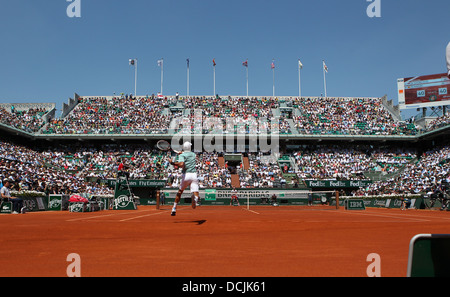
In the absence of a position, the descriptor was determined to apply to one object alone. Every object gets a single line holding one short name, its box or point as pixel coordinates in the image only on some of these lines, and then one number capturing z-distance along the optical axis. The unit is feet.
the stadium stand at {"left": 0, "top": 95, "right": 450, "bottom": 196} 136.26
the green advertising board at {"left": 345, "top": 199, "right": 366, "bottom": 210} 79.77
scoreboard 148.56
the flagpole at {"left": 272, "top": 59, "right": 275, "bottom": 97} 197.47
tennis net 123.54
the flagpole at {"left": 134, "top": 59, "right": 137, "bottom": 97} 198.31
